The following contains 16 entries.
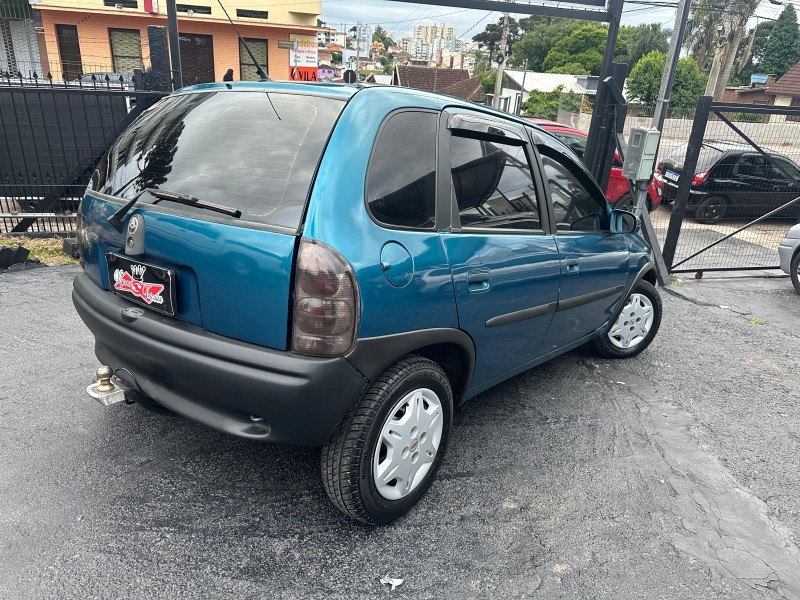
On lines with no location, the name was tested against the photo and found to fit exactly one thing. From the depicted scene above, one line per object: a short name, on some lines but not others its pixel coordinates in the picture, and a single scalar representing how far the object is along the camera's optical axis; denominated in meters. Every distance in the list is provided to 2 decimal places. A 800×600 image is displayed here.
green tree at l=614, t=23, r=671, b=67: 68.00
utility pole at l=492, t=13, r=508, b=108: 39.42
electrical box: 6.27
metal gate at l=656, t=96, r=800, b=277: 7.19
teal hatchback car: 2.18
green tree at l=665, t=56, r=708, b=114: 33.47
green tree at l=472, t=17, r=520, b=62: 89.12
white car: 6.82
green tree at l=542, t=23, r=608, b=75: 69.12
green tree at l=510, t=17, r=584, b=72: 80.75
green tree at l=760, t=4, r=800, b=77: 64.44
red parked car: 9.81
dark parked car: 7.55
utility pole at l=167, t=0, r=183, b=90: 5.99
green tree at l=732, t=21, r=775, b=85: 63.53
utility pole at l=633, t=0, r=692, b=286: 6.57
